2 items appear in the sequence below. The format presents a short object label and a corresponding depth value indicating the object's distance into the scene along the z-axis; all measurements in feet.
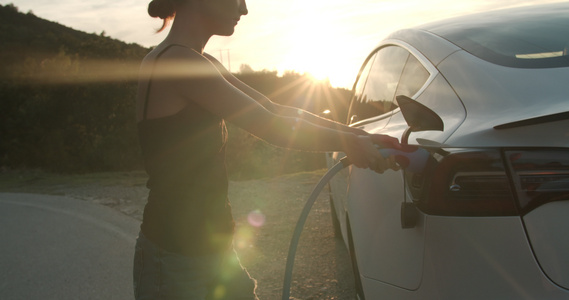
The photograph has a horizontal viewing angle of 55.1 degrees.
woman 6.01
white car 5.32
